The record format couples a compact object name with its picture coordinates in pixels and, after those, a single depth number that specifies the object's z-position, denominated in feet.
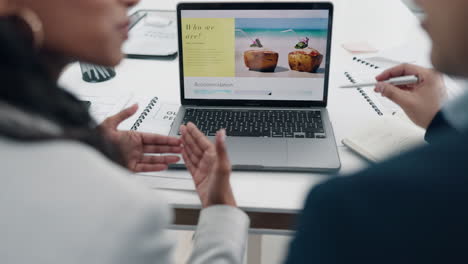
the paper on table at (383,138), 3.37
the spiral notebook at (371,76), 4.16
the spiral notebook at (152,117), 3.84
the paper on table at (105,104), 4.12
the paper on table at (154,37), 5.32
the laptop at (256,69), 3.76
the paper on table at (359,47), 5.39
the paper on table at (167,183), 3.18
